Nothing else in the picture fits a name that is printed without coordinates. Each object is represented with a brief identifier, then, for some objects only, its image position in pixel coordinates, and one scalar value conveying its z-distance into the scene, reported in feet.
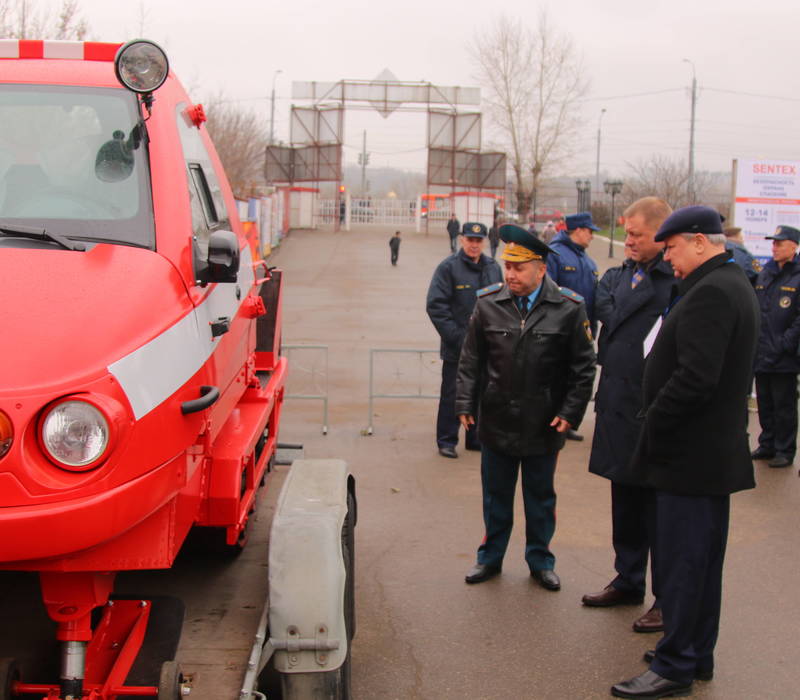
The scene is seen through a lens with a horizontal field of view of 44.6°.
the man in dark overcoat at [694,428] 13.80
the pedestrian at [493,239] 129.39
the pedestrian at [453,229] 137.49
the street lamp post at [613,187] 121.80
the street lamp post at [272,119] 226.99
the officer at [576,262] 30.32
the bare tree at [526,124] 185.47
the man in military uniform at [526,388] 18.40
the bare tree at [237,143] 113.19
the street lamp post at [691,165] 128.12
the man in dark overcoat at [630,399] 17.37
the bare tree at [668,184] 146.20
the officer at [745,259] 30.64
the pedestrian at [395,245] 114.52
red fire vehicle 8.71
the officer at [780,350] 29.25
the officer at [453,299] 29.01
